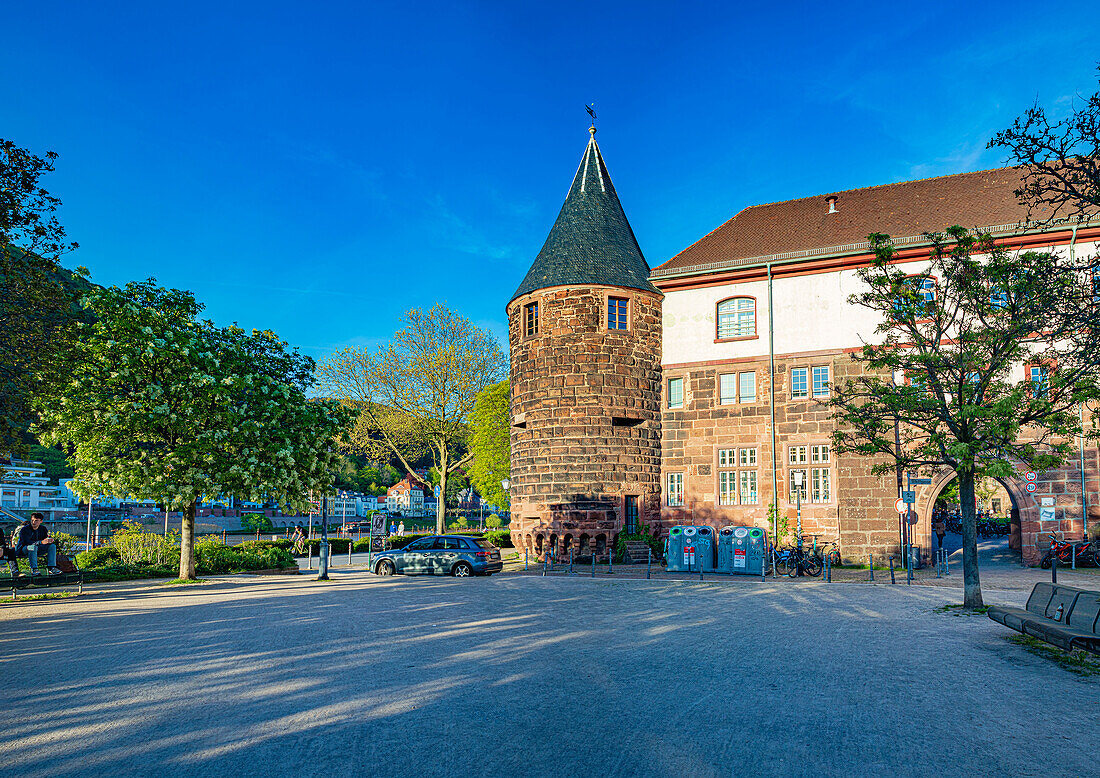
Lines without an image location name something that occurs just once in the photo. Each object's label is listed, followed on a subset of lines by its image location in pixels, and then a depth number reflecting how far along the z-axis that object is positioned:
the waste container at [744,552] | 24.78
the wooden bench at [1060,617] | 9.51
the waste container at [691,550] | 25.61
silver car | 24.69
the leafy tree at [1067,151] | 10.06
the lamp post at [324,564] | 23.07
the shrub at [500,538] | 41.00
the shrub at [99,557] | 23.69
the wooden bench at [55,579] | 16.44
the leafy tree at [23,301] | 13.26
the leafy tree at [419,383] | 45.22
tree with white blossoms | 19.17
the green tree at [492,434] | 45.25
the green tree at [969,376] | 15.16
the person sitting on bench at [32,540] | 18.17
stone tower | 30.03
